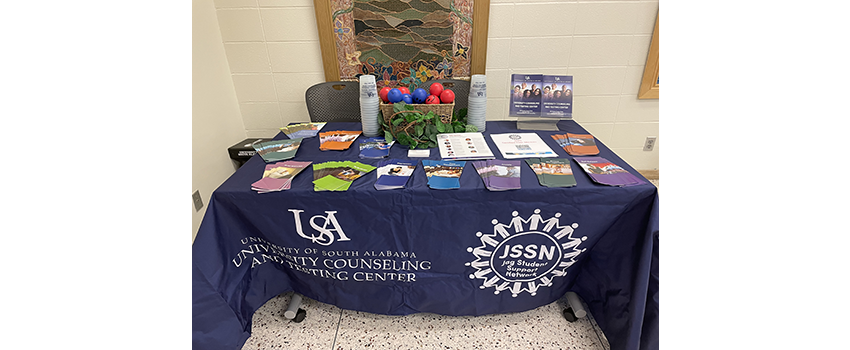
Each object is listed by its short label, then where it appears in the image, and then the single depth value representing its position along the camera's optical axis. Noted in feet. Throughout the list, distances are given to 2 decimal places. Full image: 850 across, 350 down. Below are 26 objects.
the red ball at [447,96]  4.48
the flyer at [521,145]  3.98
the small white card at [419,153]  3.99
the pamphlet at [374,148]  4.02
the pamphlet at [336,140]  4.27
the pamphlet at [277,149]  3.96
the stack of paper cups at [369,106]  4.43
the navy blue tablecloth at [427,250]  3.24
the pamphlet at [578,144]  4.00
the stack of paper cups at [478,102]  4.54
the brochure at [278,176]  3.23
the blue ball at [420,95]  4.54
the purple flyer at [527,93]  4.93
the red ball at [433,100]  4.57
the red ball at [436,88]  4.57
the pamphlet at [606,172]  3.25
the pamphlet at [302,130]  4.80
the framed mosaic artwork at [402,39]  6.24
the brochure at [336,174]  3.28
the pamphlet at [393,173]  3.29
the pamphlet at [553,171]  3.26
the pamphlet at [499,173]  3.20
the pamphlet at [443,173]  3.26
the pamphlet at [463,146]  3.92
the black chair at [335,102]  6.33
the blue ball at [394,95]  4.51
